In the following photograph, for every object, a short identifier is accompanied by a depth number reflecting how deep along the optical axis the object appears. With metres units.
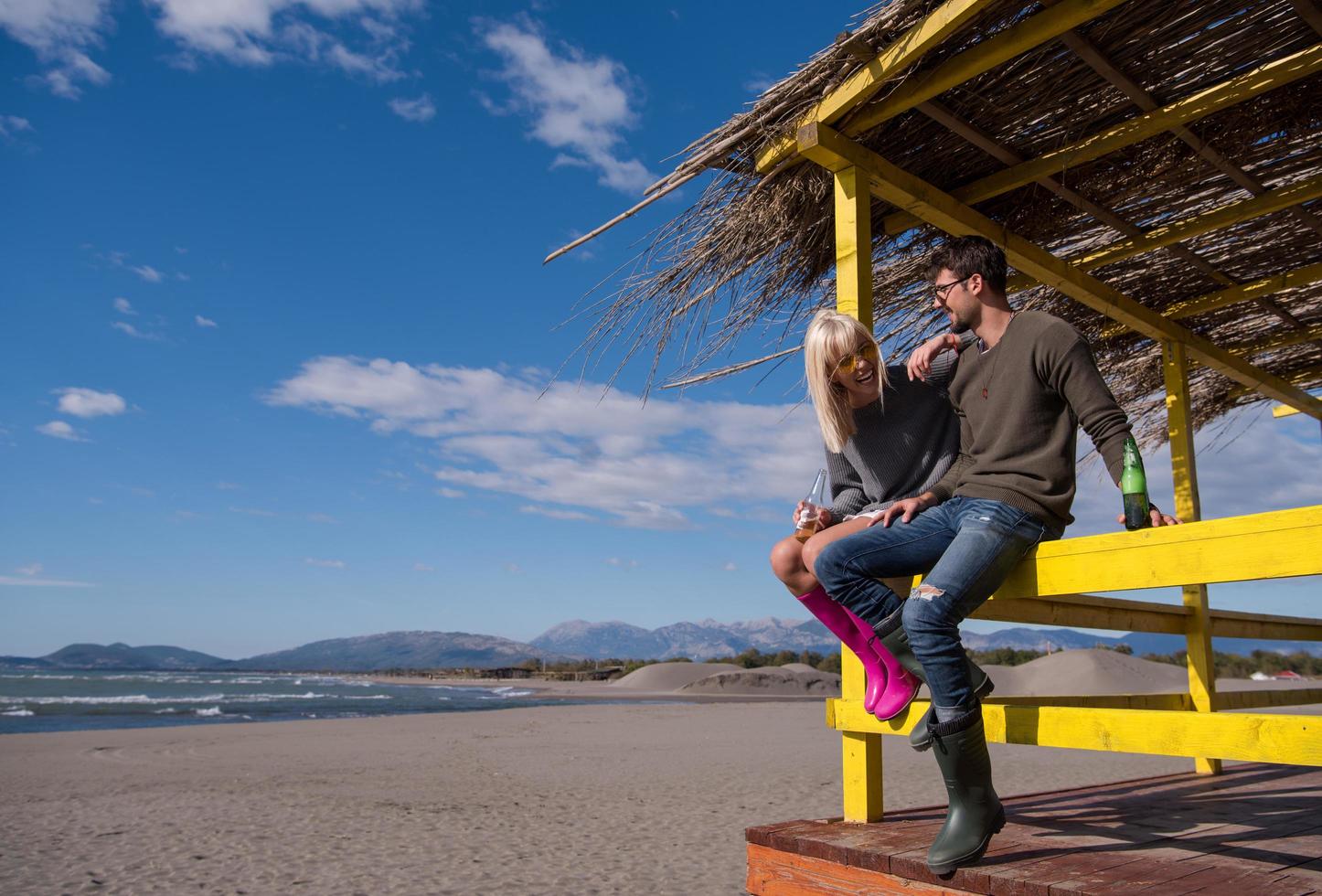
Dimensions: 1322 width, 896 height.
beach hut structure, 2.33
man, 2.31
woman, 2.89
